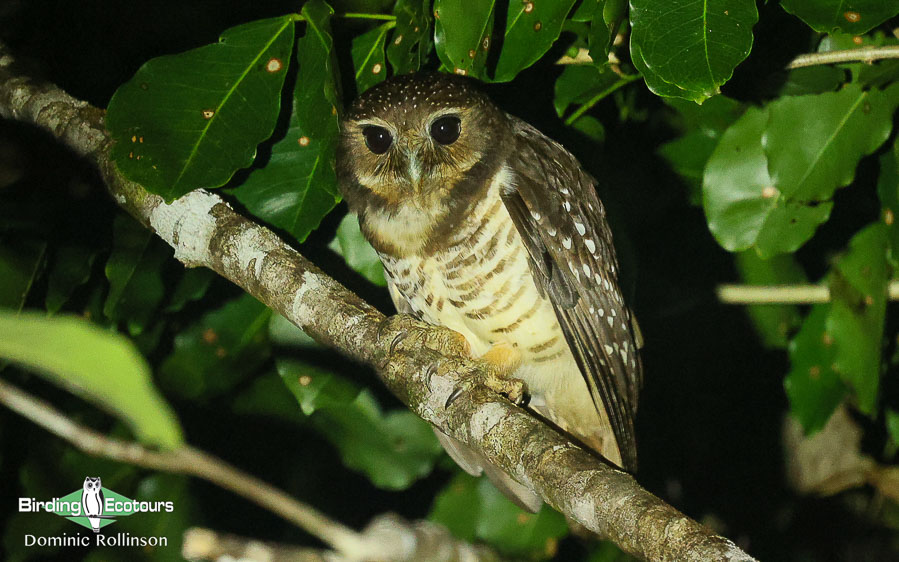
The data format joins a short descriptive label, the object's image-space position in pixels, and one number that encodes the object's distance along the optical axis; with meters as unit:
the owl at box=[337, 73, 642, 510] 5.26
